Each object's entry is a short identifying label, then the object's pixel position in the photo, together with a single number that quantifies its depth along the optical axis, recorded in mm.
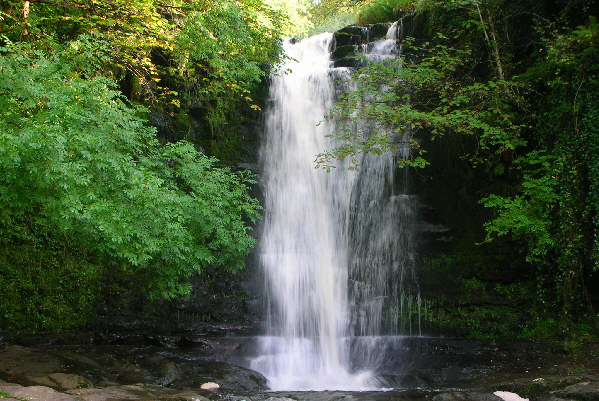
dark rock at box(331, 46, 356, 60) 13312
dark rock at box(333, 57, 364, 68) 12648
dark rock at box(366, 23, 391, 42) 13526
